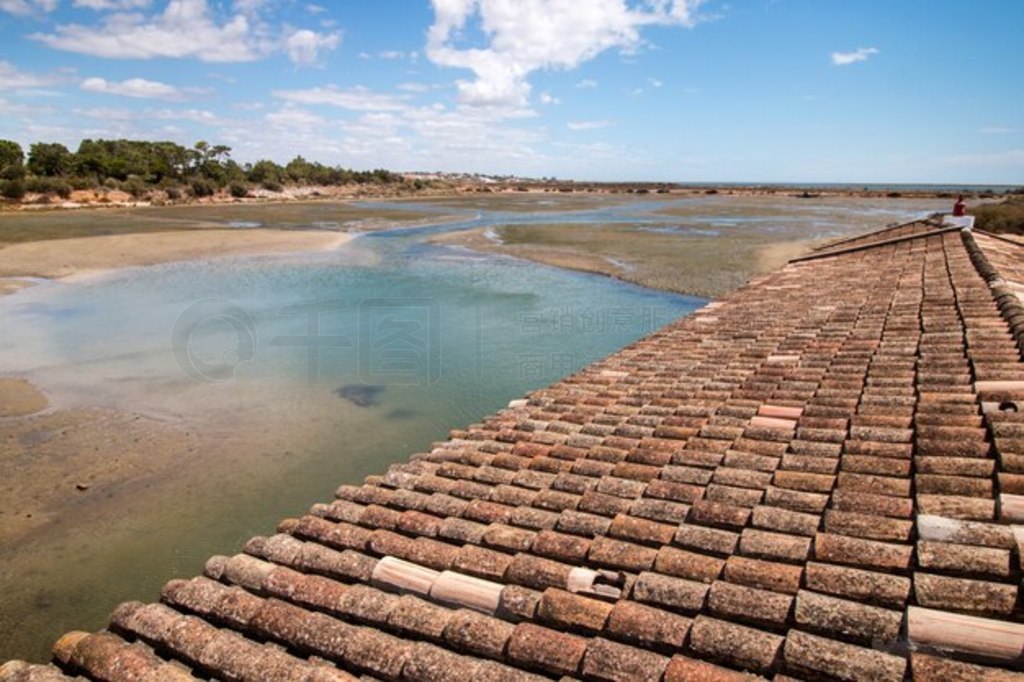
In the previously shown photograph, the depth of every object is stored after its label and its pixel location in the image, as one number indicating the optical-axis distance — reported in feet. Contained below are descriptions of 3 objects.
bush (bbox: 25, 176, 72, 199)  200.03
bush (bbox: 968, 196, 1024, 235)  89.20
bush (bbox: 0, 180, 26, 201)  191.72
